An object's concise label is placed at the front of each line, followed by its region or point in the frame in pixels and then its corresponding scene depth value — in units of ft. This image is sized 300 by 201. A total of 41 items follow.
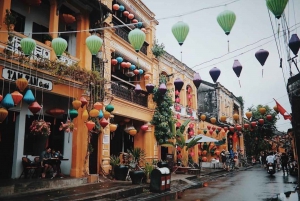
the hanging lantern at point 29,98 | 26.48
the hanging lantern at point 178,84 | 31.45
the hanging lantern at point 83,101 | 32.04
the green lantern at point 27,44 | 24.54
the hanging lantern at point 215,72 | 28.05
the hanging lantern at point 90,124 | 33.08
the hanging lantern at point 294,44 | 23.00
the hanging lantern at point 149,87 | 38.47
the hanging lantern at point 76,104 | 31.32
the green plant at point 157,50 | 59.06
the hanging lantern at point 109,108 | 37.09
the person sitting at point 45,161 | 33.37
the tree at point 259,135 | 118.62
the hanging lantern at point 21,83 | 26.13
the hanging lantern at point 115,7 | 46.36
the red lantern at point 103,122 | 34.24
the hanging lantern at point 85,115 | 32.42
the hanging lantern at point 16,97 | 25.98
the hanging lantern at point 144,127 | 51.33
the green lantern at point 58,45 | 25.76
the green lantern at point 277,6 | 19.66
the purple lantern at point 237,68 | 27.40
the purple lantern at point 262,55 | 25.35
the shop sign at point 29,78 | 28.43
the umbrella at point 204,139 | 62.69
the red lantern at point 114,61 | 44.80
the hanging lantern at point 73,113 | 32.22
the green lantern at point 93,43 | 26.58
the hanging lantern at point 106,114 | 35.60
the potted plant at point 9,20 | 28.71
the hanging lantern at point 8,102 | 25.46
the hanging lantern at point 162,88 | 36.65
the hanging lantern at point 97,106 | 33.45
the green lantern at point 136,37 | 26.77
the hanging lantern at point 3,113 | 25.50
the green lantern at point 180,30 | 25.48
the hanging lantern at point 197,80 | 30.01
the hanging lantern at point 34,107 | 26.78
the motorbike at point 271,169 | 59.82
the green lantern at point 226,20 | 23.07
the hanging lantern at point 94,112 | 32.91
